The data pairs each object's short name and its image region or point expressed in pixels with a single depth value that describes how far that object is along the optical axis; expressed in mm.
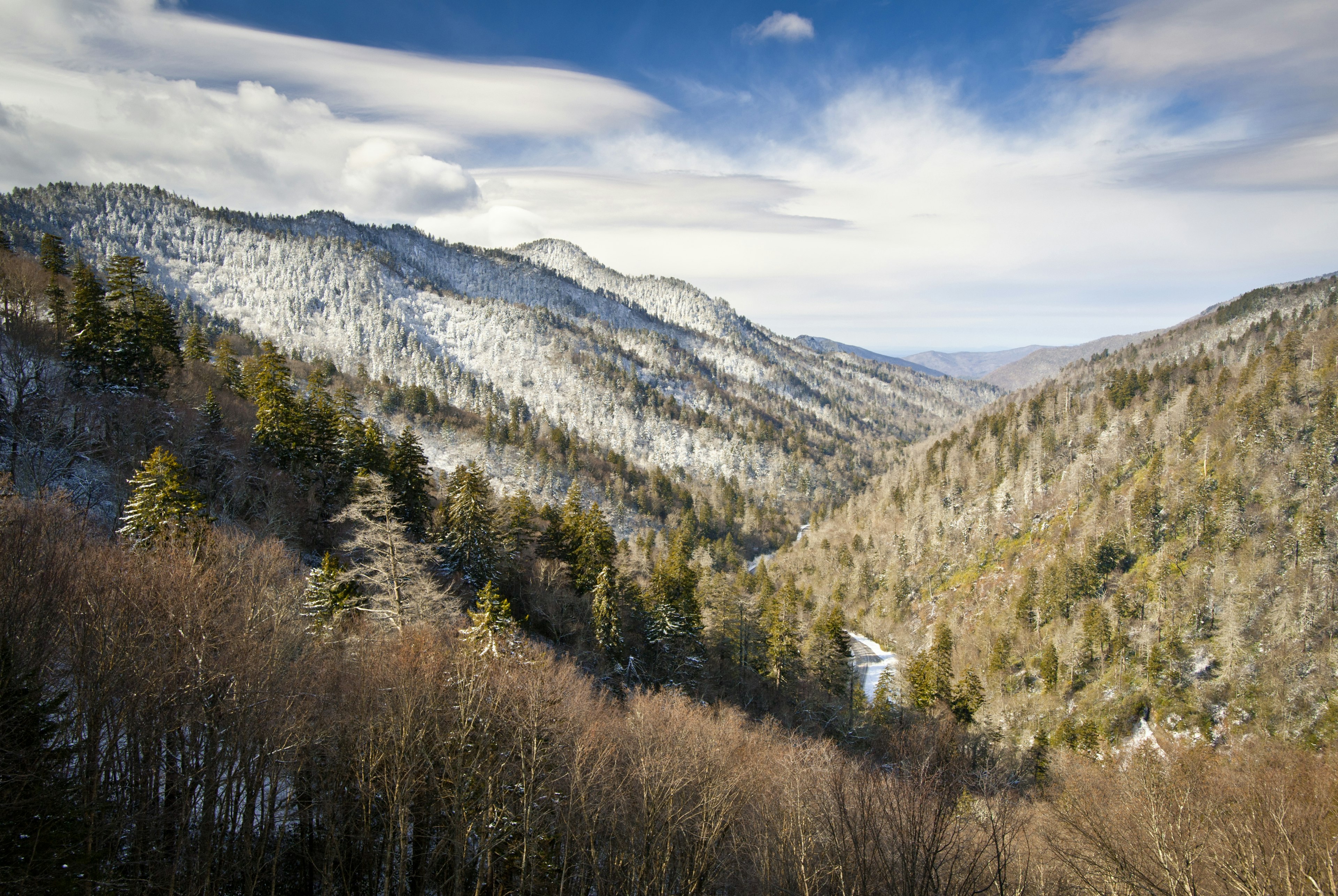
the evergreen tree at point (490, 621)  24906
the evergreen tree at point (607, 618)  44812
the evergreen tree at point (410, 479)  47062
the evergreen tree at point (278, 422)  44031
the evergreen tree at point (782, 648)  55781
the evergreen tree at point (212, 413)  41969
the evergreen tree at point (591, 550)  50375
